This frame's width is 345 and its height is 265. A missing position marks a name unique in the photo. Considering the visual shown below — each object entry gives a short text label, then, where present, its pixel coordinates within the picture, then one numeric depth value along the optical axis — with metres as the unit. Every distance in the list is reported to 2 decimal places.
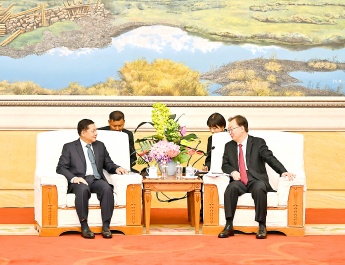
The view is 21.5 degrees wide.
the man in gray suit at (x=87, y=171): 9.05
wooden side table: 9.42
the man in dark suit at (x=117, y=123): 10.38
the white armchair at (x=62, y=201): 9.11
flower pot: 9.83
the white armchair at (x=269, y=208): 9.21
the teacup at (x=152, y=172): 9.64
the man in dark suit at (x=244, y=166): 9.16
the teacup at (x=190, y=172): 9.69
